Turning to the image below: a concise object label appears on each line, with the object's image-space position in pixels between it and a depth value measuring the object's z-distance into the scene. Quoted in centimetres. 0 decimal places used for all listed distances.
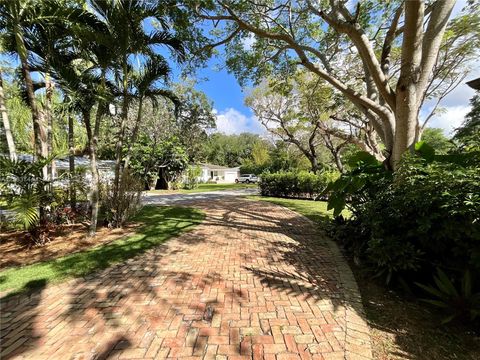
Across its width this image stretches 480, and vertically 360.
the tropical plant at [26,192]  495
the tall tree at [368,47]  438
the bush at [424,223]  275
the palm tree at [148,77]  730
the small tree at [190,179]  2539
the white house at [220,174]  4170
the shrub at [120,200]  687
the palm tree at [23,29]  515
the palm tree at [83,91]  593
